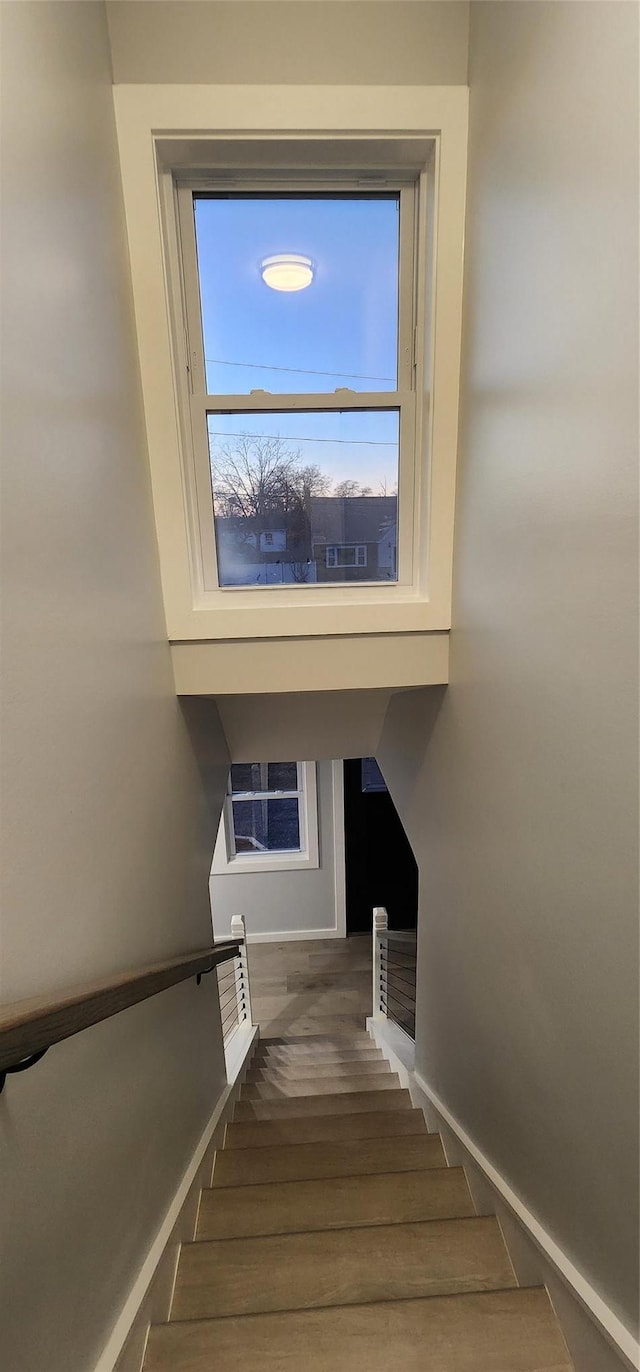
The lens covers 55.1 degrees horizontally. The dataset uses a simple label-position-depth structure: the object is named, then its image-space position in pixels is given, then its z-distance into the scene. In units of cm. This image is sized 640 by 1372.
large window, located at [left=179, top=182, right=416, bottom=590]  187
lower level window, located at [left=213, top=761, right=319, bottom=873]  541
